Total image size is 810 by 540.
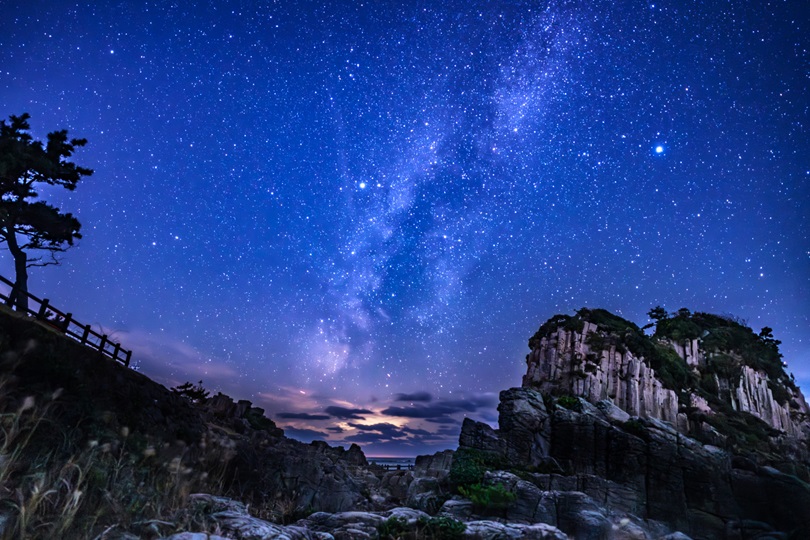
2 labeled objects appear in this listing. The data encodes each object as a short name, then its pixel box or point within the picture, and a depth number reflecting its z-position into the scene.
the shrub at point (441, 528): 10.88
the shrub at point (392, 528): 10.50
